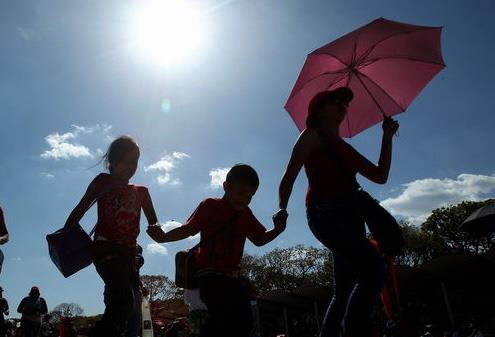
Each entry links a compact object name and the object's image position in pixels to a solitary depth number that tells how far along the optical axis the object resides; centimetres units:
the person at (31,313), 1050
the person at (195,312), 445
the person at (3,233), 431
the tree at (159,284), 5494
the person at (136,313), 326
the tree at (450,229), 4219
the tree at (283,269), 5022
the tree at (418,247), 4431
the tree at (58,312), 7206
